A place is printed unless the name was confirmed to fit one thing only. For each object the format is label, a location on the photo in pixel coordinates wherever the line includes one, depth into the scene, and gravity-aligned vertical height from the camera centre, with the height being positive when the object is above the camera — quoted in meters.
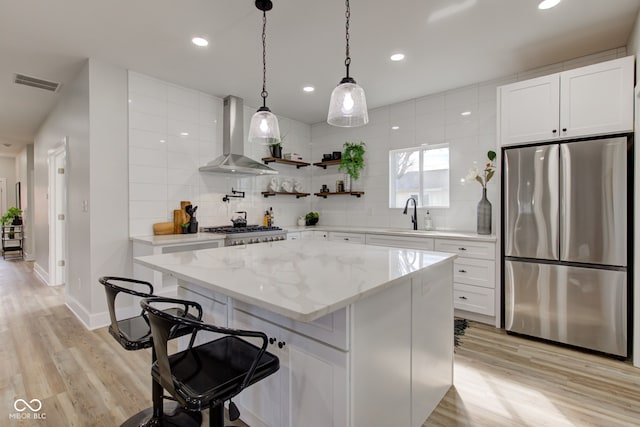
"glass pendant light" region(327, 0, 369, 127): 1.71 +0.61
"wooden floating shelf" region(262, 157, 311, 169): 4.71 +0.77
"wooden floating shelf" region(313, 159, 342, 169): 4.92 +0.77
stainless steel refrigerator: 2.44 -0.28
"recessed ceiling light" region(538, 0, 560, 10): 2.22 +1.49
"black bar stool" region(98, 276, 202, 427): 1.43 -0.60
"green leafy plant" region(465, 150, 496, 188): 3.41 +0.41
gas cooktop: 3.68 -0.23
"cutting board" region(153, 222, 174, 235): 3.49 -0.19
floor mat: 2.82 -1.19
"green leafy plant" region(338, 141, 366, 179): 4.68 +0.77
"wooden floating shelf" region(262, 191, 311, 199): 4.73 +0.27
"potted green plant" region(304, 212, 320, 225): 5.21 -0.13
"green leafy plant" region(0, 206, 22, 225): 7.59 -0.08
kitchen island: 1.17 -0.52
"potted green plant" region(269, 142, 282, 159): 4.83 +0.93
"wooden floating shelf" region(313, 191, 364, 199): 4.79 +0.26
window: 4.09 +0.47
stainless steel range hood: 3.90 +0.89
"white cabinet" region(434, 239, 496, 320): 3.14 -0.68
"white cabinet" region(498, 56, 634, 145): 2.45 +0.90
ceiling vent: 3.52 +1.52
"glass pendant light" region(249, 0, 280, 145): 2.12 +0.60
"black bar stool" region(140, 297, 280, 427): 1.02 -0.60
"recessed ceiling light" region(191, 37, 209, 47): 2.70 +1.50
